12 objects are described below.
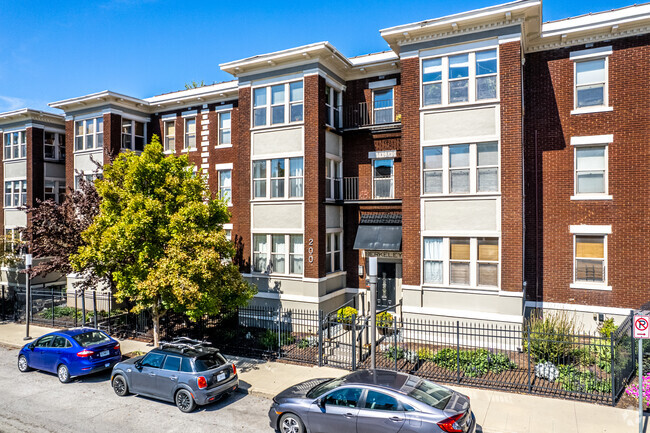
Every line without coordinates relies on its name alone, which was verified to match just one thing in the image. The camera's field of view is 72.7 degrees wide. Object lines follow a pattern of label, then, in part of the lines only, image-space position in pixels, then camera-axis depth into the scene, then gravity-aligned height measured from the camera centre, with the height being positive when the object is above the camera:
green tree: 13.54 -0.82
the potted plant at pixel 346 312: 17.70 -3.92
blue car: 13.22 -4.24
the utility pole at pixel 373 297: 11.59 -2.13
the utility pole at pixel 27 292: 18.11 -3.14
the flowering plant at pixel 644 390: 10.11 -4.28
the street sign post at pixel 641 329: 8.83 -2.27
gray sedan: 8.09 -3.72
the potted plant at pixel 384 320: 16.50 -3.98
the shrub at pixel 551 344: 12.69 -3.74
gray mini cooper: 10.91 -4.10
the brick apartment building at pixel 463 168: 15.26 +1.88
